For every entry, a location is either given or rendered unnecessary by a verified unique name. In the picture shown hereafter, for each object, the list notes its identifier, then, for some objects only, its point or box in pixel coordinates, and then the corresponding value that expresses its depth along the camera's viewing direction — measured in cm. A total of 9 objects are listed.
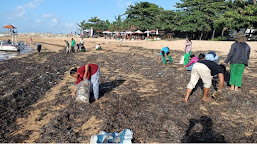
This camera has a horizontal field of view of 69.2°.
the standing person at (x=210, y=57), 536
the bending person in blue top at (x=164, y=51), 1009
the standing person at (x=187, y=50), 973
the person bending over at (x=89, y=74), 515
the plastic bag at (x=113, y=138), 335
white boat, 2267
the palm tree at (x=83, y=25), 6455
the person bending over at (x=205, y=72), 493
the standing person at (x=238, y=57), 581
